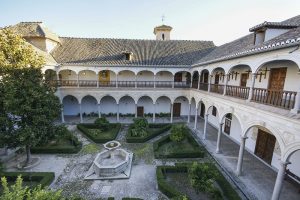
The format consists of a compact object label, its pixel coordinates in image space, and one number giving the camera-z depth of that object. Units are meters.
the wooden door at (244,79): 14.32
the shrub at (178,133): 14.44
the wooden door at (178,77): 23.61
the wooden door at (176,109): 24.51
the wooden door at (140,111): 24.22
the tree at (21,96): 10.04
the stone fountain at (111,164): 10.95
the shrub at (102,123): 18.05
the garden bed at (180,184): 9.15
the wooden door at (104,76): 22.79
